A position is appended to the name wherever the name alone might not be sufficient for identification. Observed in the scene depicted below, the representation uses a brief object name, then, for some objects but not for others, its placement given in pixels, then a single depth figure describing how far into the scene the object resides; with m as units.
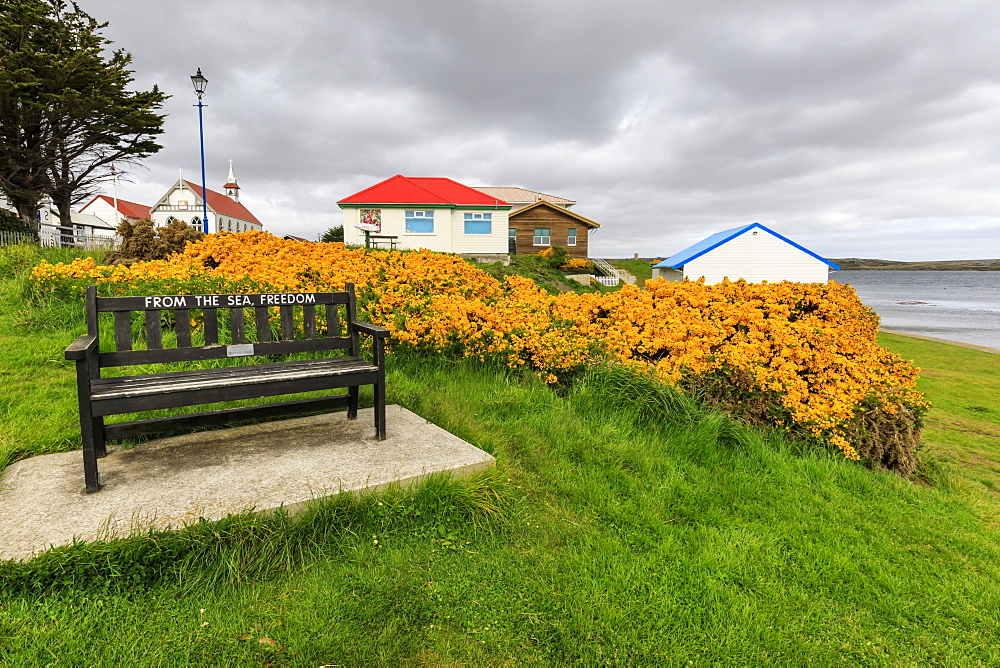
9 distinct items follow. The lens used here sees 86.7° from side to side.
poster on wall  26.68
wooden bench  2.74
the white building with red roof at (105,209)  53.22
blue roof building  27.42
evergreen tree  20.77
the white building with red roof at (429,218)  26.81
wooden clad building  33.38
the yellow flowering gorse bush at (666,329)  4.93
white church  47.97
